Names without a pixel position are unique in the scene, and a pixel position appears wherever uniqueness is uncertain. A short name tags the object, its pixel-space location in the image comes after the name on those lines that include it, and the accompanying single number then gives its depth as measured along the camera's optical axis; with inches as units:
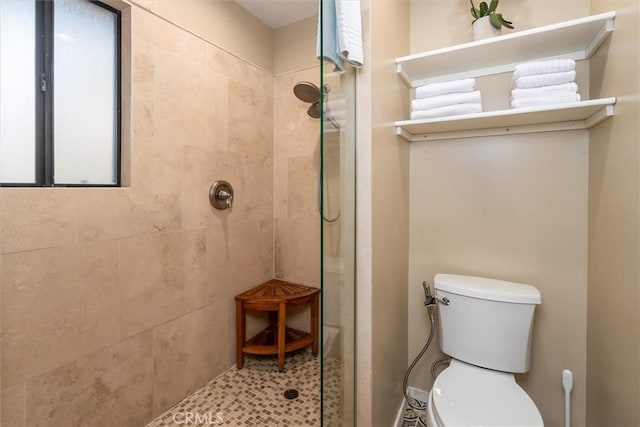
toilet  41.8
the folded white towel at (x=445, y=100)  51.6
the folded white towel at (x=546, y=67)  45.7
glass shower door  36.0
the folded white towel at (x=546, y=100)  45.4
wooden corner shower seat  72.0
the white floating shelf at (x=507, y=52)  44.9
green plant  51.9
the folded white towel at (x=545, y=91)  45.6
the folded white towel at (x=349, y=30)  40.0
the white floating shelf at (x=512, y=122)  44.8
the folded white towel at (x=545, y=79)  45.9
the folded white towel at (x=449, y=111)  51.7
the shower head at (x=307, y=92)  63.9
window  43.0
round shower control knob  68.9
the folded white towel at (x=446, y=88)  51.6
